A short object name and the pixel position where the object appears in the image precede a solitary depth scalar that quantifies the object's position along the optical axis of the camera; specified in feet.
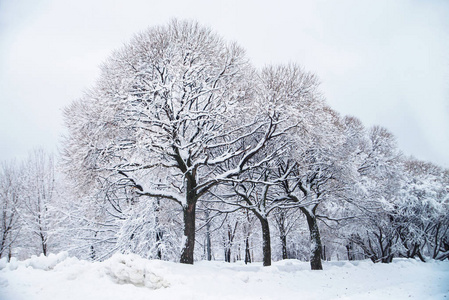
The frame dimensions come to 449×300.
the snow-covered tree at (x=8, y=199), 71.10
